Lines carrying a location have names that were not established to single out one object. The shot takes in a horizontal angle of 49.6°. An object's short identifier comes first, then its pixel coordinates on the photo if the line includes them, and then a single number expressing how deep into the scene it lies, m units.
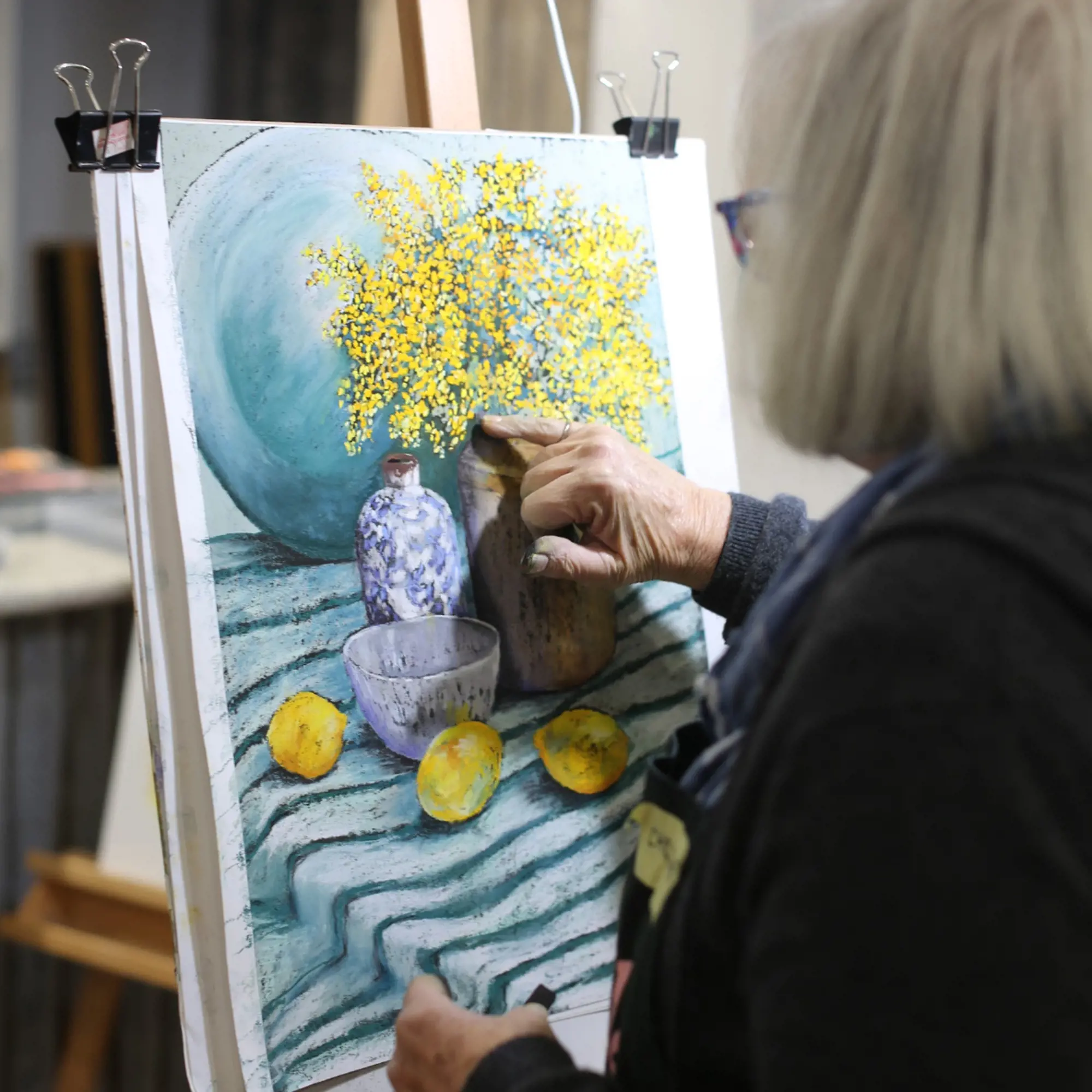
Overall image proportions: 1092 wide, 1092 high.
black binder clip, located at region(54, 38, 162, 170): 0.87
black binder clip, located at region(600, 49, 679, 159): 1.10
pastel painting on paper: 0.92
